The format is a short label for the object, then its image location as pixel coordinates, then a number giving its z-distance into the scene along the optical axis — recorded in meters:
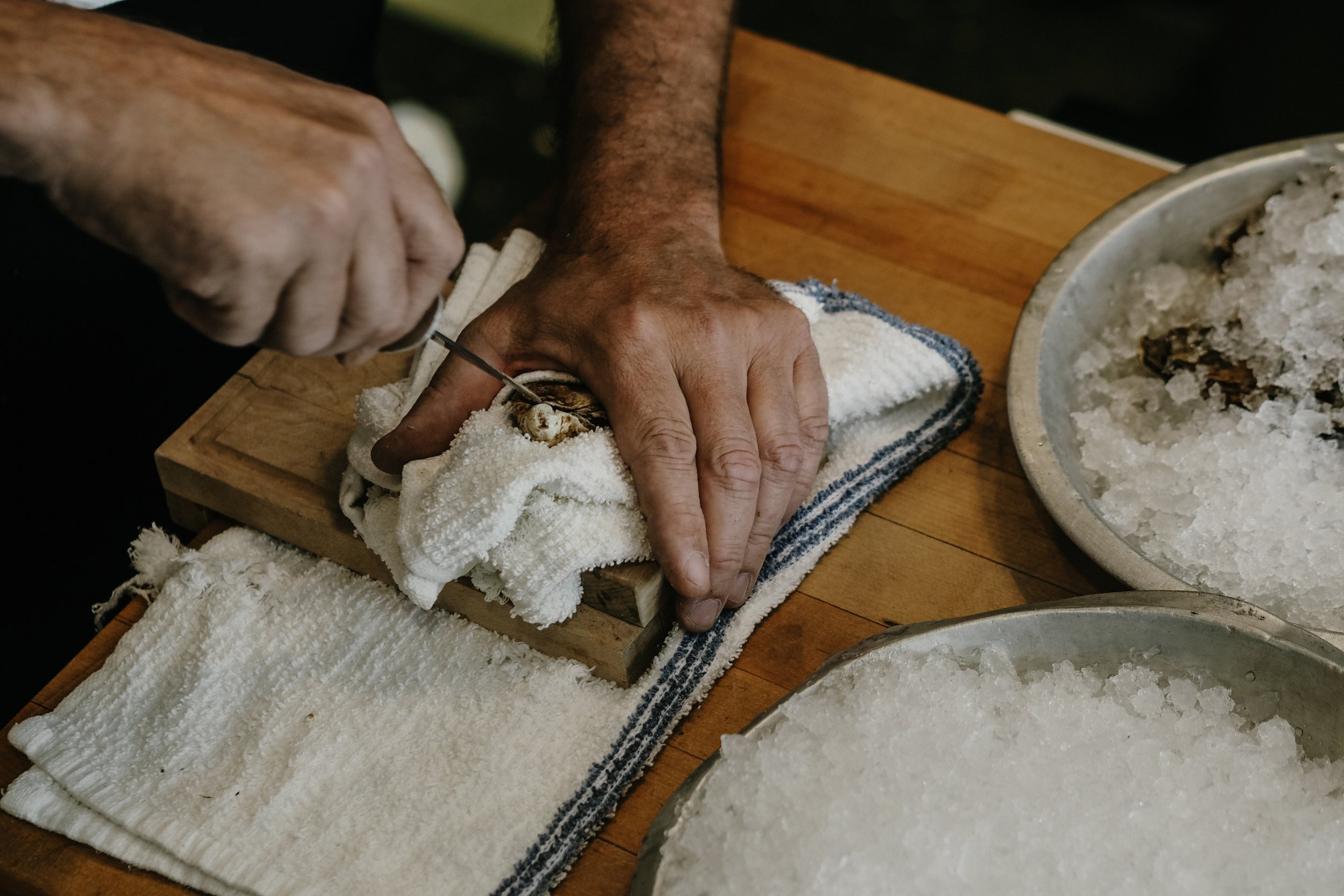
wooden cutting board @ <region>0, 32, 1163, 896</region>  0.70
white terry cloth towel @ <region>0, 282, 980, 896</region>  0.62
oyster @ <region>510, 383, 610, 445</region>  0.67
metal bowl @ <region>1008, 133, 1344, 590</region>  0.70
